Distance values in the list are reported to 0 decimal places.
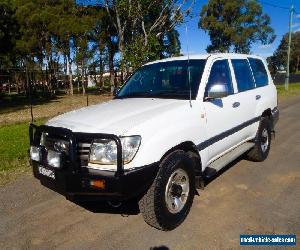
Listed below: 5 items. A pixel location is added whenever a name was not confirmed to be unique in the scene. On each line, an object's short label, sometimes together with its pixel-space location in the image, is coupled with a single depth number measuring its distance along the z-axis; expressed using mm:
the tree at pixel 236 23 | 49250
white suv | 3580
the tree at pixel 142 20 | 14586
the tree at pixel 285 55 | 85000
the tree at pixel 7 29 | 27172
